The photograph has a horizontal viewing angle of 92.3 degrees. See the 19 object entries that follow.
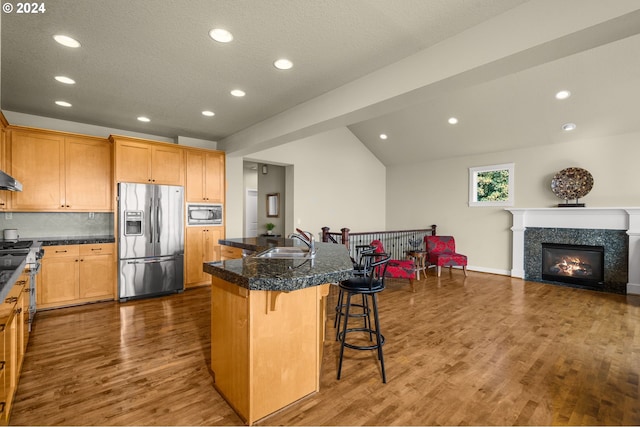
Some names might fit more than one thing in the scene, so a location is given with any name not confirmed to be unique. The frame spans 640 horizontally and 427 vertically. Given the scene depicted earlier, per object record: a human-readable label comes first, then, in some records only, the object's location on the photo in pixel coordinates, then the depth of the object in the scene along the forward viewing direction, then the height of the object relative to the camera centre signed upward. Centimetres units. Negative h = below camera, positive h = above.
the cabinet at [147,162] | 450 +78
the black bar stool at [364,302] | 288 -96
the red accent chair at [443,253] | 627 -88
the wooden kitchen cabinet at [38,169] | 395 +57
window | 643 +58
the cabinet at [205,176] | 516 +63
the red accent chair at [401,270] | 527 -100
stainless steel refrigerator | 444 -42
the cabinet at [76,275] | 399 -86
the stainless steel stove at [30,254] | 270 -38
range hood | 248 +25
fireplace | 538 -96
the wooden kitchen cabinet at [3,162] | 366 +61
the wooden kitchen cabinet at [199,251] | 511 -66
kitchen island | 179 -75
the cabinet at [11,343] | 163 -81
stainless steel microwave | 515 -4
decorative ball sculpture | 541 +49
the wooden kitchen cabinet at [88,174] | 430 +55
